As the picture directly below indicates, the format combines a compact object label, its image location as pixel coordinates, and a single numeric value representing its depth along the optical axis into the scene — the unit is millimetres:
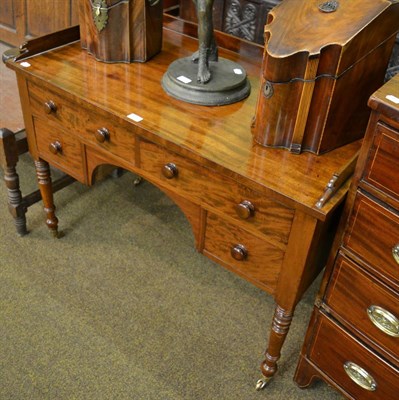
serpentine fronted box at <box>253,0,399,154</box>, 1102
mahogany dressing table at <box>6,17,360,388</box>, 1179
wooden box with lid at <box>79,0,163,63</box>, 1484
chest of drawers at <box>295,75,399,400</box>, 988
